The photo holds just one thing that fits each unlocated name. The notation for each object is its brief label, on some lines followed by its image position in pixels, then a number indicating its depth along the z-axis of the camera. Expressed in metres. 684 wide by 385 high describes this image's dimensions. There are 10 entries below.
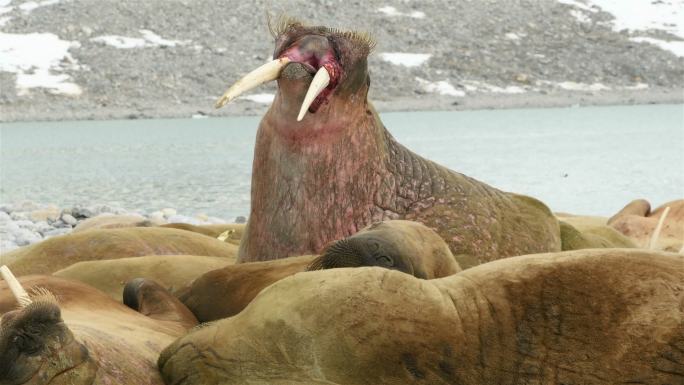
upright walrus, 9.89
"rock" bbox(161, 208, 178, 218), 30.68
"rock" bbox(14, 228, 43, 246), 21.86
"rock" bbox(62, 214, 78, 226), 25.59
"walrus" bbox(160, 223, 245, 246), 14.52
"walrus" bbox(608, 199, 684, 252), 16.22
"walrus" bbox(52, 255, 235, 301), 9.58
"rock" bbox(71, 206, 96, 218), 27.12
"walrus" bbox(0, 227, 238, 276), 11.56
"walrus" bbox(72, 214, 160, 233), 16.86
